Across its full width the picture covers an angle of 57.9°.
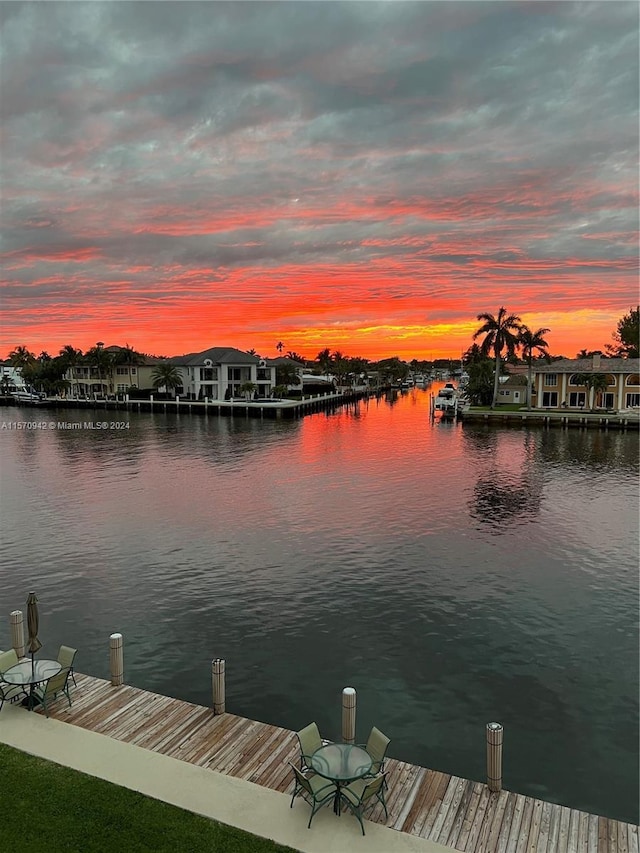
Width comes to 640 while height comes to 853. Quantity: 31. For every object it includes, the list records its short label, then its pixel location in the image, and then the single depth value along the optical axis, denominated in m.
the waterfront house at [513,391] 108.62
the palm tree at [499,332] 93.56
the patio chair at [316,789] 9.85
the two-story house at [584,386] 88.56
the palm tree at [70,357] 139.38
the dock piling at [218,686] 12.84
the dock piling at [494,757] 10.44
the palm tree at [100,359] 131.38
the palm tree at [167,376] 122.88
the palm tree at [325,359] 197.00
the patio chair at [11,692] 13.17
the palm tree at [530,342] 92.00
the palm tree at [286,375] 133.75
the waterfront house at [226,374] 120.25
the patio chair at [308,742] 10.64
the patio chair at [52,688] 12.79
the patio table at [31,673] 12.87
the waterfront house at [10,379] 158.62
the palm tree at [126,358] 133.20
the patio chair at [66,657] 13.38
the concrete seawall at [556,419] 77.69
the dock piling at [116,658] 13.84
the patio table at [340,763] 10.01
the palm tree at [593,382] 87.06
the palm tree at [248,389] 116.69
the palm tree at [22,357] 163.38
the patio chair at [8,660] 13.51
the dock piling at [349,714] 11.96
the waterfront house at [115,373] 133.50
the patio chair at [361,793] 9.74
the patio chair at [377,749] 10.57
